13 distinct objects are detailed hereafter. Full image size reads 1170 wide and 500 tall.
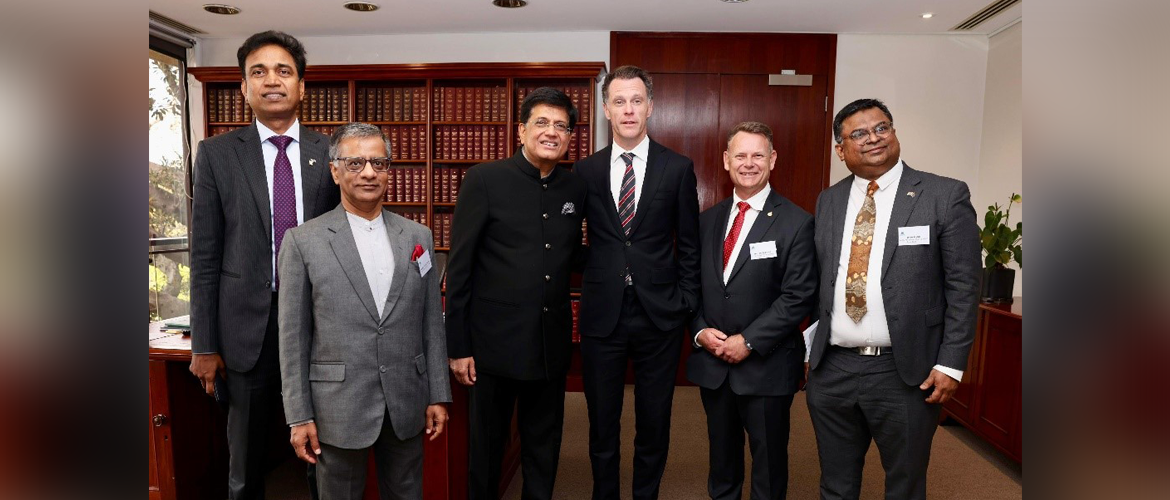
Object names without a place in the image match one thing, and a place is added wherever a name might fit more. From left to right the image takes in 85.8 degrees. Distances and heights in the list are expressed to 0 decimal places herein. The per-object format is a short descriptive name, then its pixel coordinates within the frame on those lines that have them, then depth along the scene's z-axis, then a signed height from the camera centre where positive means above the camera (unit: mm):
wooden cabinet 3271 -856
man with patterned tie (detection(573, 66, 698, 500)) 2432 -232
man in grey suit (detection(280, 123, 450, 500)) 1776 -355
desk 2590 -985
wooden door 5066 +838
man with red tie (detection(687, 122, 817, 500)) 2371 -339
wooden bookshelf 4895 +803
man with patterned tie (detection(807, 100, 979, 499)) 2049 -271
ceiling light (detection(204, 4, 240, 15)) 4453 +1420
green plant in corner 3498 -80
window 4988 +183
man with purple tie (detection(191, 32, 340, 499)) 1854 -86
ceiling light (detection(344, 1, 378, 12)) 4418 +1452
